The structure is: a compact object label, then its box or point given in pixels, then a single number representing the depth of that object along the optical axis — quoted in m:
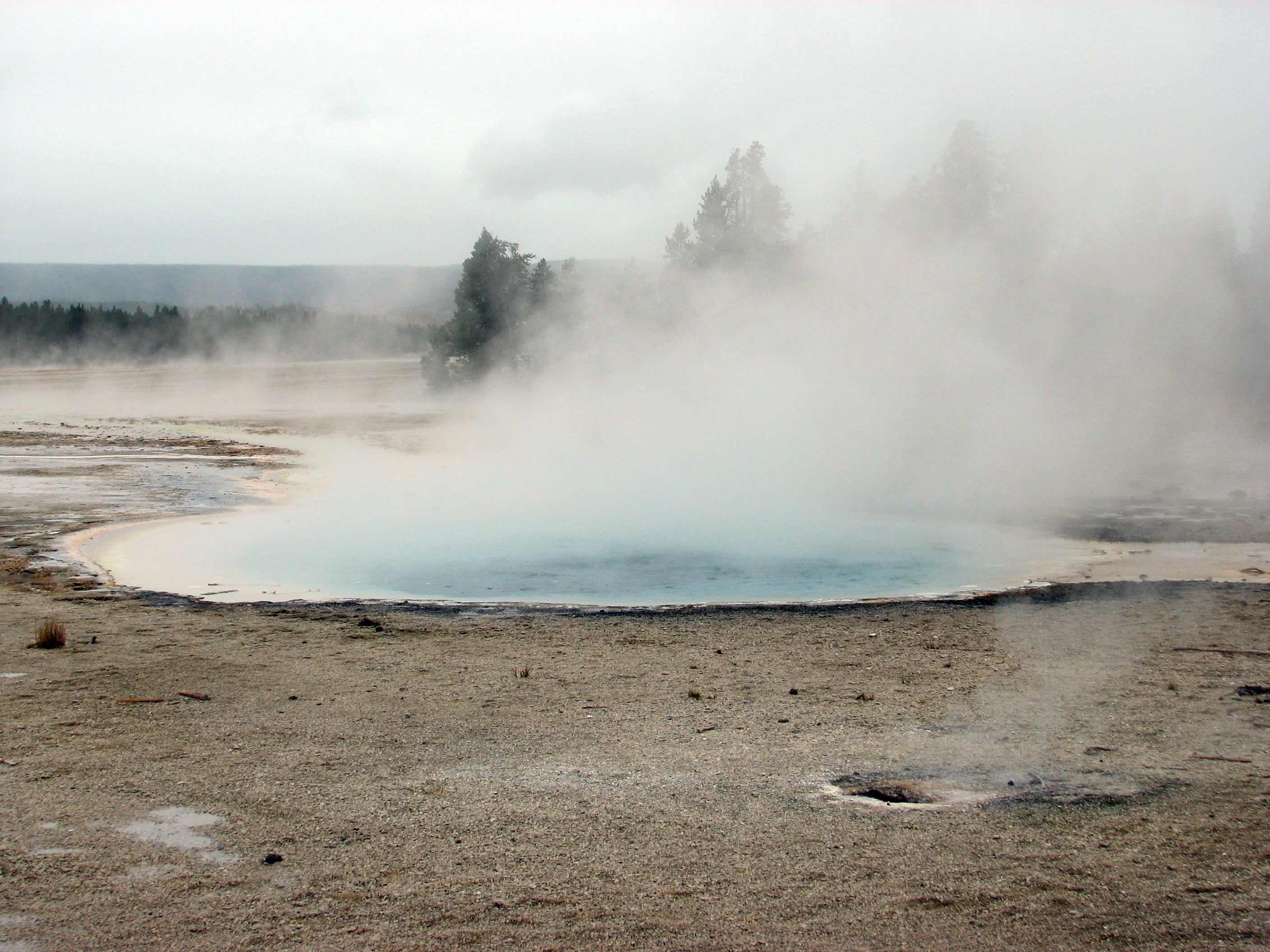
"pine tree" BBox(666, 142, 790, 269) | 32.47
